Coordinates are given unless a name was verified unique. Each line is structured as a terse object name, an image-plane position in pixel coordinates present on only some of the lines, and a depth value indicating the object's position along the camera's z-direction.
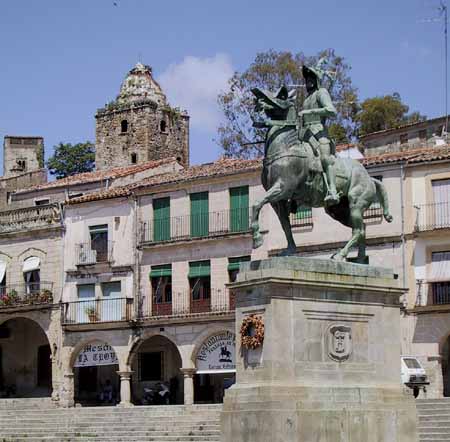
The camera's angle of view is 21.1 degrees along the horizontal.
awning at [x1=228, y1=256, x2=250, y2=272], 49.06
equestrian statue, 23.36
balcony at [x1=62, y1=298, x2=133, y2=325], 51.88
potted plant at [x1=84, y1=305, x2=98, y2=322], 52.53
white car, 39.09
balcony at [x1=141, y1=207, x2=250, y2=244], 49.56
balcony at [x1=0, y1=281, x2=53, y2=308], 54.38
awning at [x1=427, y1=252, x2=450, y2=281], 44.22
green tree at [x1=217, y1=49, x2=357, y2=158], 59.53
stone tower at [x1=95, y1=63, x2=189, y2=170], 73.81
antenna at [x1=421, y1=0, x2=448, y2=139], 56.80
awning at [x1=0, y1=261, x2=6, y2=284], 56.84
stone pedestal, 21.70
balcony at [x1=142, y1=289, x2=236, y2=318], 49.00
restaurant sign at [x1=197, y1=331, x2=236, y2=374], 49.19
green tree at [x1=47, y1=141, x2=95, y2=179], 78.38
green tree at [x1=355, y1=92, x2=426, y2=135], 62.81
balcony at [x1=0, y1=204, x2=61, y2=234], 55.50
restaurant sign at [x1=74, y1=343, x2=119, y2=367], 53.00
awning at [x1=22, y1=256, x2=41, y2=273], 55.66
